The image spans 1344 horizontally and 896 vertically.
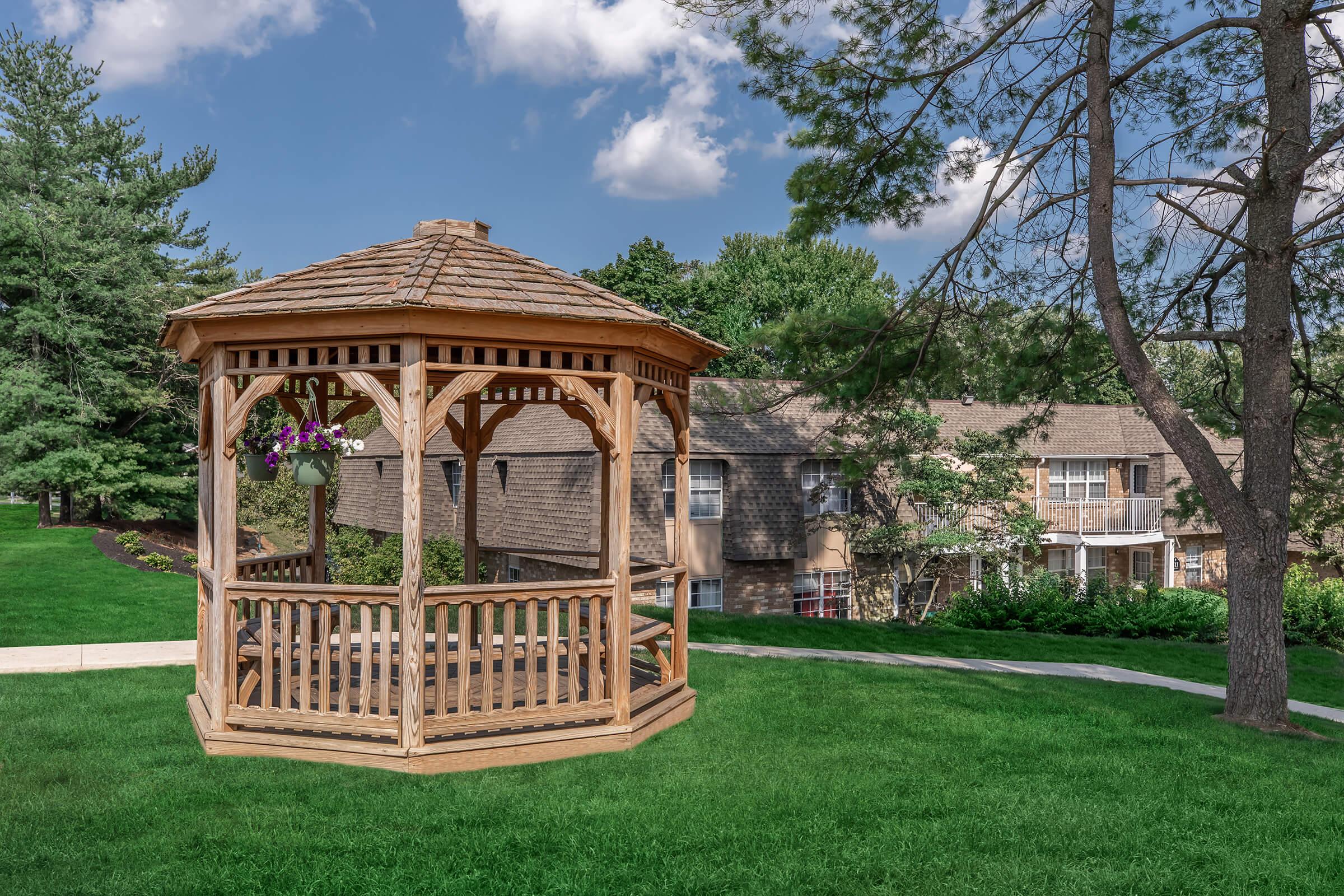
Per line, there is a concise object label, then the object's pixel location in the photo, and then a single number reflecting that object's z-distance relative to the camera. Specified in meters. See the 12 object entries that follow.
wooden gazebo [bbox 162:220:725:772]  6.11
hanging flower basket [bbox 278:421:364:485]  6.90
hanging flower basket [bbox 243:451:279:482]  7.16
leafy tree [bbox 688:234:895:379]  35.72
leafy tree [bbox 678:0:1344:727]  8.31
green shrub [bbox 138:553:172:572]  17.36
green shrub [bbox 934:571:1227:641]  18.84
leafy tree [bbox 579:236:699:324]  36.62
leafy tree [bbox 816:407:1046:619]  21.59
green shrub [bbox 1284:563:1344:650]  18.94
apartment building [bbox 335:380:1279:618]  21.03
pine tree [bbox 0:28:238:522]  22.80
